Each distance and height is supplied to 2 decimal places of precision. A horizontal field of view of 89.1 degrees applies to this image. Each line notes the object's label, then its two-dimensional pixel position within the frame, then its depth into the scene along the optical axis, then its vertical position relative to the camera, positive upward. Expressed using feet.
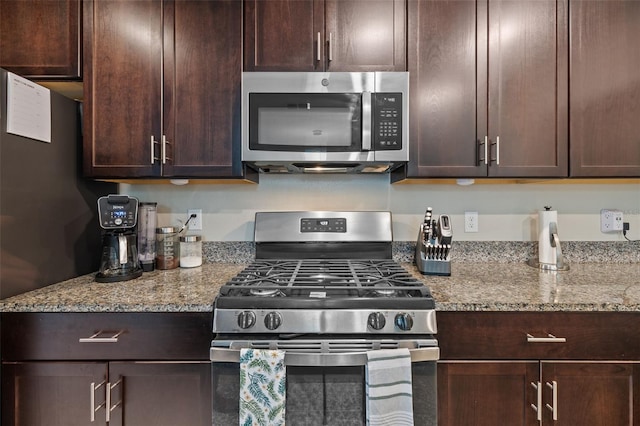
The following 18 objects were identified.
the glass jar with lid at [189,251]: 5.59 -0.68
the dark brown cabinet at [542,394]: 3.75 -2.12
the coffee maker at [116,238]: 4.62 -0.38
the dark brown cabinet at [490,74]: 4.87 +2.05
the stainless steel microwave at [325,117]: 4.68 +1.37
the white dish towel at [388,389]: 3.34 -1.83
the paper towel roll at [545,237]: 5.42 -0.45
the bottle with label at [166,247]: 5.45 -0.60
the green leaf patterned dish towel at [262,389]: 3.36 -1.84
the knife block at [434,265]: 4.97 -0.84
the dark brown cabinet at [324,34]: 4.87 +2.65
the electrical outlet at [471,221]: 6.05 -0.19
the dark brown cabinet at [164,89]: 4.82 +1.84
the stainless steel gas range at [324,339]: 3.50 -1.42
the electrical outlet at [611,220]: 5.93 -0.17
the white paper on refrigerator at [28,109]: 3.96 +1.32
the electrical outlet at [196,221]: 6.03 -0.17
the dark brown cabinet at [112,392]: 3.76 -2.09
